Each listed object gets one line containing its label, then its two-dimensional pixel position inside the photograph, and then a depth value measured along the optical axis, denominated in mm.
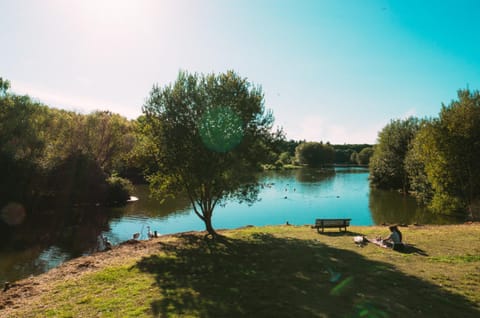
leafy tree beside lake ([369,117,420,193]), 56344
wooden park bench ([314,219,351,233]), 19469
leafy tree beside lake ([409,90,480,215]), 27923
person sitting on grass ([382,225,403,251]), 13406
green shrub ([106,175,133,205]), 41844
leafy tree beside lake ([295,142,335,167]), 141875
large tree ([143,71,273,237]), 17328
